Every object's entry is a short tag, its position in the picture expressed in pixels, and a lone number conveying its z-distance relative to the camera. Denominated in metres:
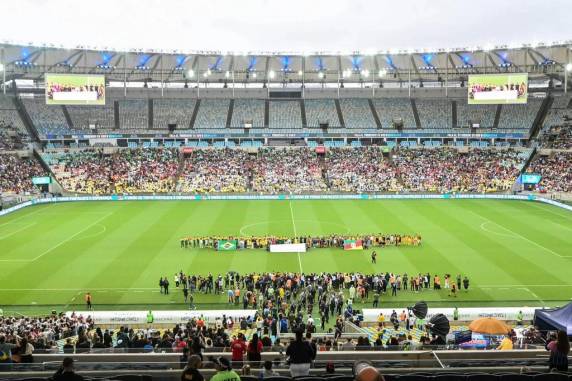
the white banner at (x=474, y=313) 23.94
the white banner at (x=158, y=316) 23.84
